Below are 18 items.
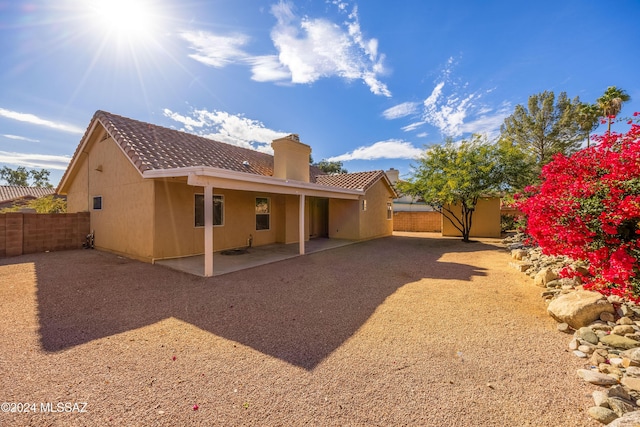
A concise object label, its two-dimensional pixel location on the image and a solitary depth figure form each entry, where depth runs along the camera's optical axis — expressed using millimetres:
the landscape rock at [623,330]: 3588
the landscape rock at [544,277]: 6168
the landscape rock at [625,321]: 3779
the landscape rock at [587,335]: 3596
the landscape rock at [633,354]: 2941
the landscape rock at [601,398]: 2447
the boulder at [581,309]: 4055
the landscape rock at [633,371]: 2789
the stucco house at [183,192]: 8484
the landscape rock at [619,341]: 3318
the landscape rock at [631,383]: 2623
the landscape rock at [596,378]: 2779
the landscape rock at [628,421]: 2062
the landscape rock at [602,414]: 2279
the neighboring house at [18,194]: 26281
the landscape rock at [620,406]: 2330
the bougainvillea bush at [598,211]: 3510
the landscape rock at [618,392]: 2526
